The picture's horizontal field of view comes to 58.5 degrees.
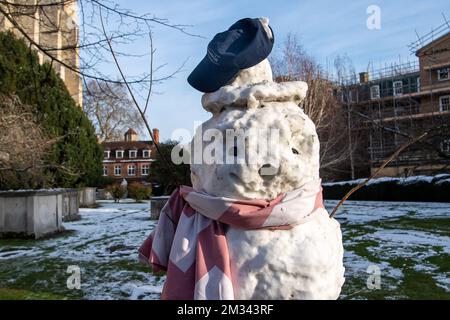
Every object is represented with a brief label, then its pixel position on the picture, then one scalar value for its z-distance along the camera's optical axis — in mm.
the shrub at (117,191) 24509
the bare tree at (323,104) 14227
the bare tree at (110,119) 36219
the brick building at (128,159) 49906
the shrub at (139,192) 24203
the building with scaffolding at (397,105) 12303
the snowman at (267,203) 1972
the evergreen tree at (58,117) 14312
